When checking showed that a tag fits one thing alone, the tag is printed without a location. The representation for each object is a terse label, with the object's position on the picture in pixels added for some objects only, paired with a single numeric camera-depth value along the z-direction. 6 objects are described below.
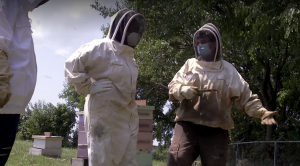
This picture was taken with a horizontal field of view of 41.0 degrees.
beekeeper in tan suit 3.76
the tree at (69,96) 31.05
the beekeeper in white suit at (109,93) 3.36
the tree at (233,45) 7.44
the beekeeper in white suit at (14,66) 2.50
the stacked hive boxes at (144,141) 5.76
